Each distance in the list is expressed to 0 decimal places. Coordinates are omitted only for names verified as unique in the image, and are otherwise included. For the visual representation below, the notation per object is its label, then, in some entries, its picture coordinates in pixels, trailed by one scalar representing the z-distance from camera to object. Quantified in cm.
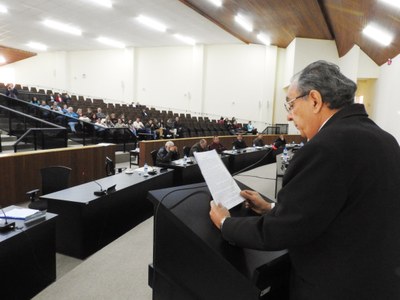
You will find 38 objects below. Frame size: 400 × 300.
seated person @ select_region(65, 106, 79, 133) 877
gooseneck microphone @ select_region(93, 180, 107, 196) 334
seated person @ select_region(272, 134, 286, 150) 966
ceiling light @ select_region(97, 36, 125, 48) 1588
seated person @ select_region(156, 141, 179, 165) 588
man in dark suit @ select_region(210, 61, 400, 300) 82
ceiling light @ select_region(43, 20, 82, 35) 1303
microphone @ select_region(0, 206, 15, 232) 213
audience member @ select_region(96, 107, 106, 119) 1118
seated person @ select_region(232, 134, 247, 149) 951
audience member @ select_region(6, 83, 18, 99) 1034
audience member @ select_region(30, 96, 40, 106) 1092
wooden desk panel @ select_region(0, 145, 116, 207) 444
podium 94
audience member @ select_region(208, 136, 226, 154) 827
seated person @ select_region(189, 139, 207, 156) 713
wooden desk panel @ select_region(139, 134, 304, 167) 761
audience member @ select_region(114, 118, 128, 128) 1020
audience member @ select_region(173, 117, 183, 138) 1167
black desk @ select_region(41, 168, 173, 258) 309
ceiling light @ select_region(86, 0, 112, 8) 1005
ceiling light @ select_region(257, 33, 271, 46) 1316
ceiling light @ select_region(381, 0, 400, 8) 593
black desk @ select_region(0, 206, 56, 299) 206
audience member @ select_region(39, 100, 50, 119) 891
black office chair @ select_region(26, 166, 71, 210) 390
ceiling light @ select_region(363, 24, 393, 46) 809
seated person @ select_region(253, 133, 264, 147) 1040
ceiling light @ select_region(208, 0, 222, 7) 945
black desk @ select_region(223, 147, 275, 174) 763
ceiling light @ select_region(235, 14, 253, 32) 1089
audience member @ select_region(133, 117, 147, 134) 1047
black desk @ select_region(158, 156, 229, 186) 552
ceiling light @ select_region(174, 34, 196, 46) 1447
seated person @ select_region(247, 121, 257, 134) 1394
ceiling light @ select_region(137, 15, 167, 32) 1180
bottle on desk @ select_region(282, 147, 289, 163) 587
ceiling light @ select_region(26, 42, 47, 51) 1781
